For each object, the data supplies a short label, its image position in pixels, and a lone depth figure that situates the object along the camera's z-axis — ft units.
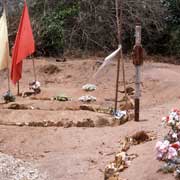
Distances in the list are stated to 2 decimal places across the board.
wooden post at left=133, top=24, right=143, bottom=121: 24.20
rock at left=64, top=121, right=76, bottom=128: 25.29
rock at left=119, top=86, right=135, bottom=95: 34.87
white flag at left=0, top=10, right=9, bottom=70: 30.68
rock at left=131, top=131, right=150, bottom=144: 20.68
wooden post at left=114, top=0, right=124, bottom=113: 25.37
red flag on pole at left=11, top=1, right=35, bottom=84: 30.17
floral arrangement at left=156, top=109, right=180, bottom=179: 15.20
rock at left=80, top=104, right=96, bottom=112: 28.25
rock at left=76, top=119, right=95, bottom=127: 25.30
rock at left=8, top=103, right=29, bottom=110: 28.91
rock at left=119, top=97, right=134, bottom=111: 28.73
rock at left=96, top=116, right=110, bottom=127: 25.54
